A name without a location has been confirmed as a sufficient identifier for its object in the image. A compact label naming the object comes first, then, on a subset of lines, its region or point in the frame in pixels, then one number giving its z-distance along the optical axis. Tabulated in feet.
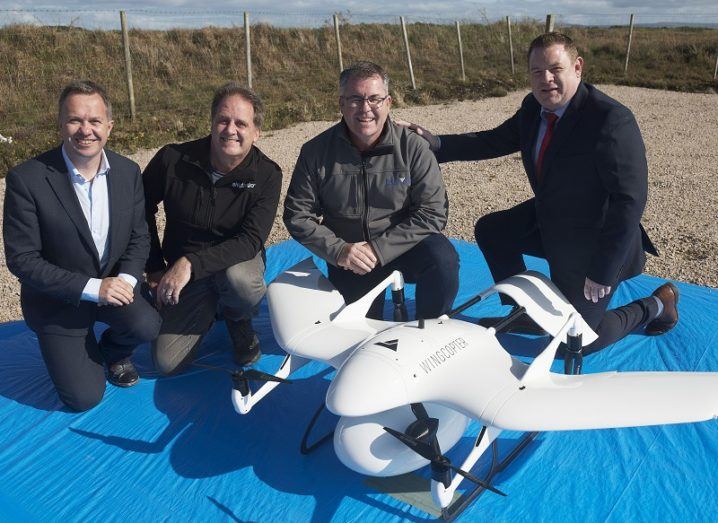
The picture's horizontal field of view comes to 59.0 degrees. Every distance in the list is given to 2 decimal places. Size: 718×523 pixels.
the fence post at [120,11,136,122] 37.45
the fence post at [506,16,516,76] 58.75
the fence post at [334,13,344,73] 47.80
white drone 7.58
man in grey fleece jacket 11.56
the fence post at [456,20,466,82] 54.70
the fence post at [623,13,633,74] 59.86
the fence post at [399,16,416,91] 50.55
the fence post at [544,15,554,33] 45.37
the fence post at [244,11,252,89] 41.68
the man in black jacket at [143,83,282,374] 11.50
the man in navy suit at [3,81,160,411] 10.39
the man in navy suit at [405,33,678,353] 10.34
